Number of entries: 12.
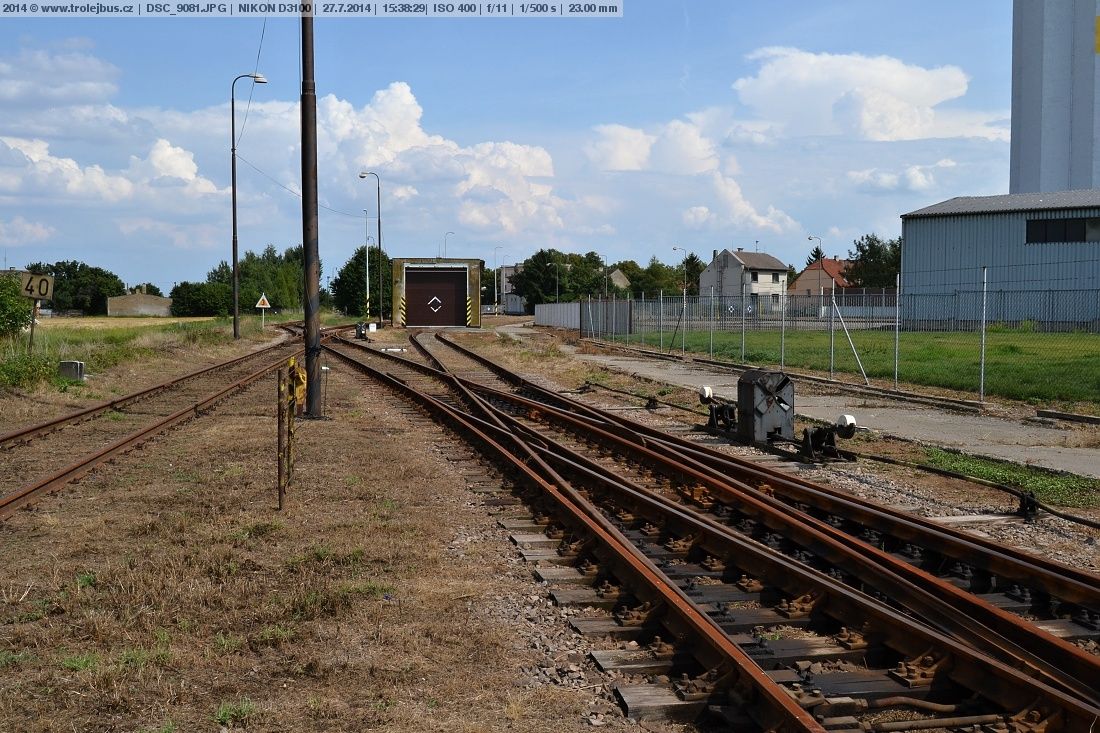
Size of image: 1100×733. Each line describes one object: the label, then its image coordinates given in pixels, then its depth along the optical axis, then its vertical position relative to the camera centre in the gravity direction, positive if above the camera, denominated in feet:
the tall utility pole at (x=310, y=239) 54.24 +3.98
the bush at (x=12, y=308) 90.89 +0.44
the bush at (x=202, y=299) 371.56 +5.45
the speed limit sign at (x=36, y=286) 72.79 +1.92
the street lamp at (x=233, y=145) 142.81 +23.60
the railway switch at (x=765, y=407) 46.01 -4.05
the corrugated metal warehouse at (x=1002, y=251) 149.59 +11.20
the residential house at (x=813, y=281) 414.47 +15.37
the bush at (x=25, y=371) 67.77 -3.90
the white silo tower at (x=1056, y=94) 223.30 +50.03
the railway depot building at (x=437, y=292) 175.52 +4.14
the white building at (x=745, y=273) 416.05 +18.46
